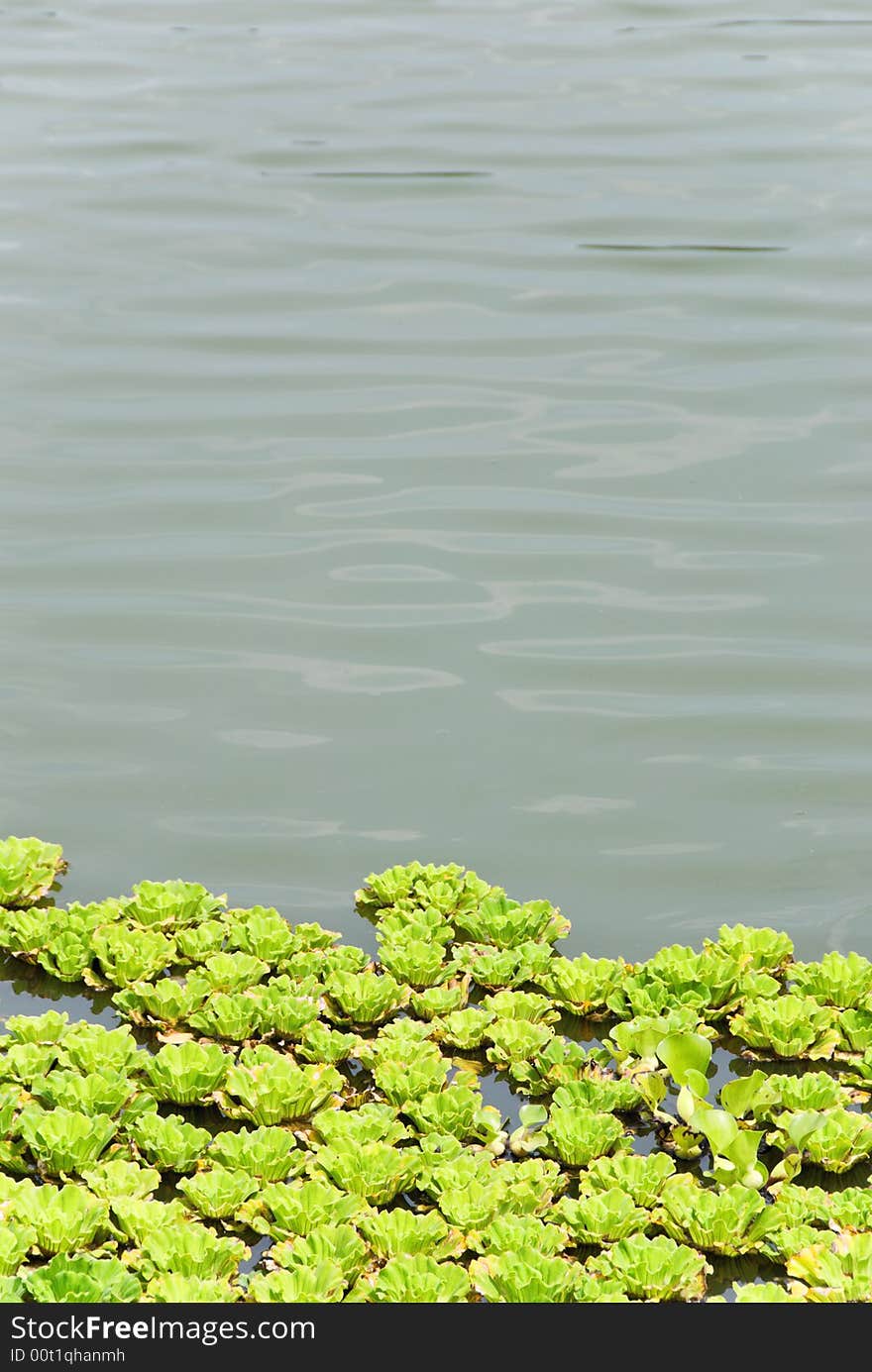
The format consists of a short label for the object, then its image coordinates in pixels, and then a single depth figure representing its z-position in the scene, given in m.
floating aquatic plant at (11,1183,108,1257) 5.63
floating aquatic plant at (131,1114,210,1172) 6.12
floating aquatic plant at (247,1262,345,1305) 5.32
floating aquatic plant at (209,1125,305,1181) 6.02
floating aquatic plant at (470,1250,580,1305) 5.32
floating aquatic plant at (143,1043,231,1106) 6.48
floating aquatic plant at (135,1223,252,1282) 5.45
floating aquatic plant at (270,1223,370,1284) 5.50
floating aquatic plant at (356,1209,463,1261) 5.60
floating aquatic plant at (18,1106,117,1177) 6.04
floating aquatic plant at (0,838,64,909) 7.79
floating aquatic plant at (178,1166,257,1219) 5.87
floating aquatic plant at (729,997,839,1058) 6.86
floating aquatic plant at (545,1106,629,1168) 6.16
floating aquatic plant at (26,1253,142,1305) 5.20
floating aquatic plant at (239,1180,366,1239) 5.70
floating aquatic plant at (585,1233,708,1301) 5.43
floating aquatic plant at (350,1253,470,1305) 5.29
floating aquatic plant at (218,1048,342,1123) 6.39
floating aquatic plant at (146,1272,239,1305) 5.26
